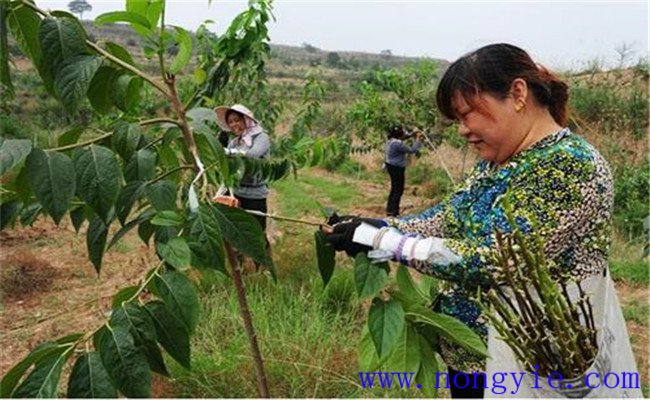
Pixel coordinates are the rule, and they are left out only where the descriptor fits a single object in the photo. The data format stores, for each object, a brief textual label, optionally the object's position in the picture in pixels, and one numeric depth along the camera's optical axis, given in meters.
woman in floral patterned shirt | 1.21
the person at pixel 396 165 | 7.71
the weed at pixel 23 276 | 4.97
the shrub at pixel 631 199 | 6.76
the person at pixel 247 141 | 4.22
